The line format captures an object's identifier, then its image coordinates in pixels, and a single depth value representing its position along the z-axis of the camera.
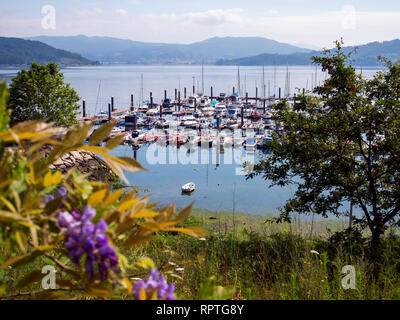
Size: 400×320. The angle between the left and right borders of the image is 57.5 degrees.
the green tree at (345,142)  6.55
